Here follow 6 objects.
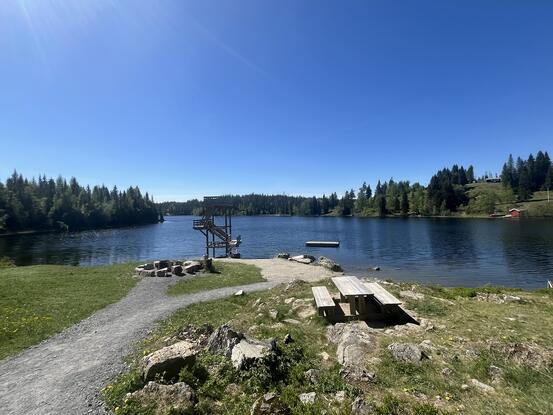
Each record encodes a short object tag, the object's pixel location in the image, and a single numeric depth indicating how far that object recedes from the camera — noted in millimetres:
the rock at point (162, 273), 26797
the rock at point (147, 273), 26864
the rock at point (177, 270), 27531
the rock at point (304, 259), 40406
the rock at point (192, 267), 28453
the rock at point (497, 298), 15750
